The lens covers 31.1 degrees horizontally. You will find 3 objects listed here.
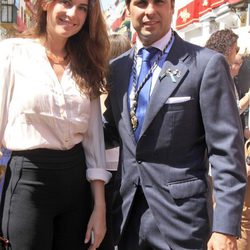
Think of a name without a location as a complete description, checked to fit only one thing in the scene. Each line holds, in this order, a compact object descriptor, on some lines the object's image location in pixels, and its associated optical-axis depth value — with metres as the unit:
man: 1.89
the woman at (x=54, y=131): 2.09
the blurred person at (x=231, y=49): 3.75
